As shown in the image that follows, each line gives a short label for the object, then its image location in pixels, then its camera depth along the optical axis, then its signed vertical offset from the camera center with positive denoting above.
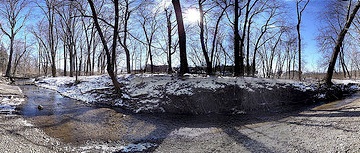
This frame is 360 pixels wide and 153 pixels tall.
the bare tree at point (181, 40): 12.58 +2.01
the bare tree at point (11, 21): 26.48 +6.87
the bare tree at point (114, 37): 11.44 +2.10
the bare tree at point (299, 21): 22.41 +5.66
